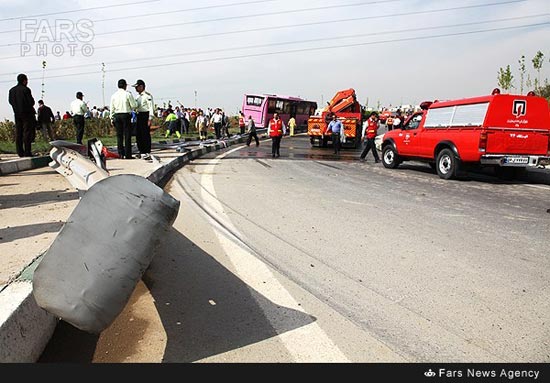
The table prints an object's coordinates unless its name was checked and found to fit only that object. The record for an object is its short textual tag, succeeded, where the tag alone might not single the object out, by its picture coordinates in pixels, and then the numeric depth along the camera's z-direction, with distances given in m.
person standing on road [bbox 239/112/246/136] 32.09
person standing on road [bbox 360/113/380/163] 14.80
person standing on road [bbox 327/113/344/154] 17.97
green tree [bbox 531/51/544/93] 30.77
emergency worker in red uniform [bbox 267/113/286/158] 15.63
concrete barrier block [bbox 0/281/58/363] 2.23
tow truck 22.28
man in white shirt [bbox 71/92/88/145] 14.03
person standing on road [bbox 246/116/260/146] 21.43
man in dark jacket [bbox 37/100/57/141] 14.30
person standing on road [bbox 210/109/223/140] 26.08
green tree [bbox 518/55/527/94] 31.89
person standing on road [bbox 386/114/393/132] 30.96
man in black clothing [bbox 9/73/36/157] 9.91
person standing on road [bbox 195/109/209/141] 25.41
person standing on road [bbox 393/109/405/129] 22.72
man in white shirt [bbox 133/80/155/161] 10.30
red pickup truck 10.01
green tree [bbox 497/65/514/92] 33.38
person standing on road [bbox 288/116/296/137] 34.66
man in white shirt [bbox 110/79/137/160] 9.98
